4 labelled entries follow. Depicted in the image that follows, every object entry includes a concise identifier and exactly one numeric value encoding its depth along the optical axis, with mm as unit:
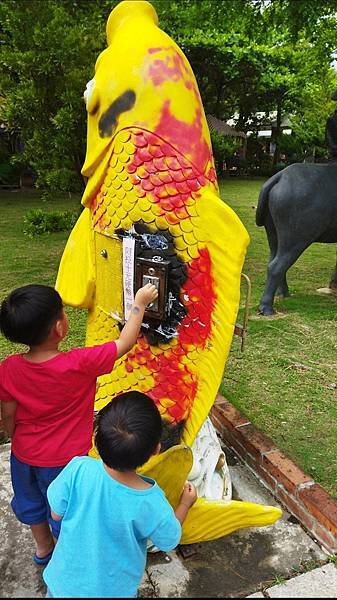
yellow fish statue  1747
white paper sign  1859
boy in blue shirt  1245
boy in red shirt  1532
